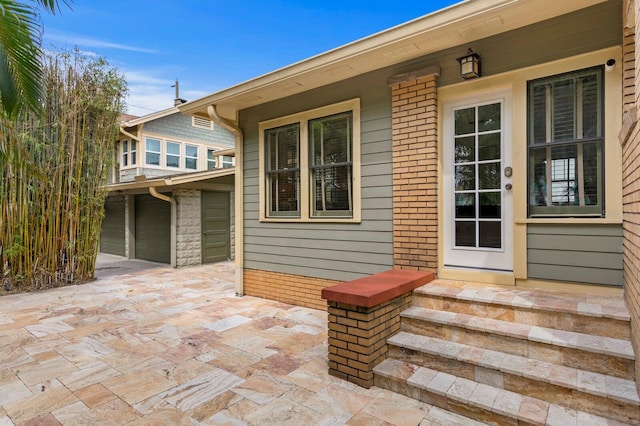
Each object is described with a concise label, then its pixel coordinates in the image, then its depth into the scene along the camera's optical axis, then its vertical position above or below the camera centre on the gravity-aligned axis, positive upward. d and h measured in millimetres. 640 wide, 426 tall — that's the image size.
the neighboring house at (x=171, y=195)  8422 +472
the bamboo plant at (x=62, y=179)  5590 +562
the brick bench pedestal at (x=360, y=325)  2523 -854
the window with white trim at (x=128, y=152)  11422 +2005
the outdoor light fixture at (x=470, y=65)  3150 +1335
